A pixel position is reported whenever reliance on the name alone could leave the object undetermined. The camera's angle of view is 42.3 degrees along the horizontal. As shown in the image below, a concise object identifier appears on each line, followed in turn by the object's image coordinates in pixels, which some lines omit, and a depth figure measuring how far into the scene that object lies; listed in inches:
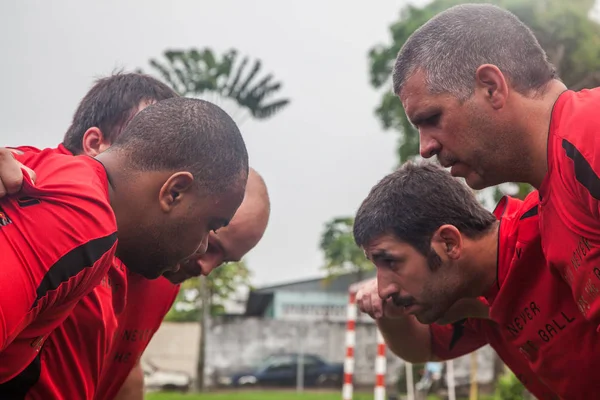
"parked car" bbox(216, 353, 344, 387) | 1043.3
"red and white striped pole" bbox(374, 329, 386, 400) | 392.0
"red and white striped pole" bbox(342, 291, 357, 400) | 403.4
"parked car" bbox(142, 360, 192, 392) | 924.0
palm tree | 1029.2
